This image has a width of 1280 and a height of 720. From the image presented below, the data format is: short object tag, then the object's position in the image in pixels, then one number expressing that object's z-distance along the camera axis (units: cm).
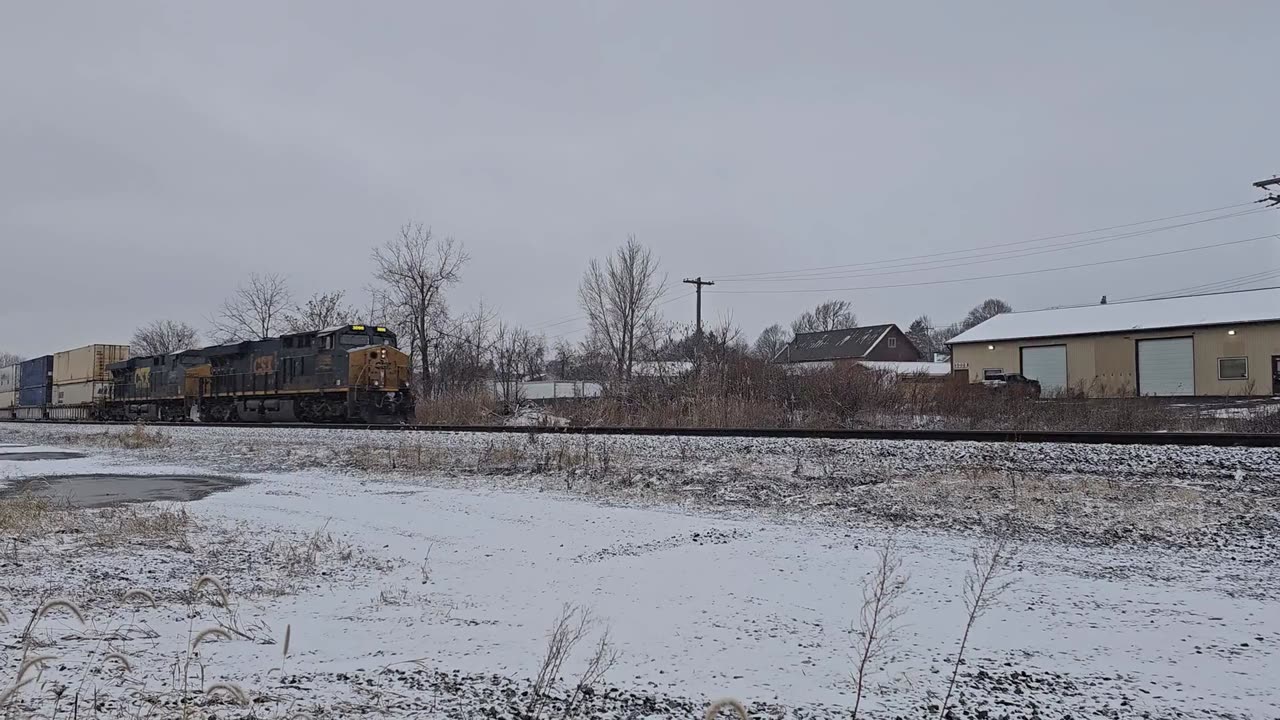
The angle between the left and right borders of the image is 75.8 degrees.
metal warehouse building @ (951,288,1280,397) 3669
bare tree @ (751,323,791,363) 9819
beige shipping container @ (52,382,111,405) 3854
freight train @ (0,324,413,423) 2461
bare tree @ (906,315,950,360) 10788
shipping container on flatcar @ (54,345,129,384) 3950
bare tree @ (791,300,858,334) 10331
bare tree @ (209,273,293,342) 5722
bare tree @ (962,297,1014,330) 10875
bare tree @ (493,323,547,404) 4525
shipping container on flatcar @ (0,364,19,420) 5009
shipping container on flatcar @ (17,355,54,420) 4488
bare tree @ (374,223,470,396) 4216
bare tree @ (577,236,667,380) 4769
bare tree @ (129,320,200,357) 9112
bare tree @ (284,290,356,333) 5147
